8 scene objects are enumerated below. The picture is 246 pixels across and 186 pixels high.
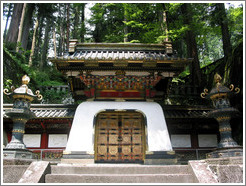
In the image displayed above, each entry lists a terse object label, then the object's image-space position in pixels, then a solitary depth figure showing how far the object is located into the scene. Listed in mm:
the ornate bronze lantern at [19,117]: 5289
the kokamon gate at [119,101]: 6734
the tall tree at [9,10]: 23248
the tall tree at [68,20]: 17594
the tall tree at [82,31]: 18327
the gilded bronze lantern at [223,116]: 5180
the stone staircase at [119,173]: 4445
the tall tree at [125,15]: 14133
